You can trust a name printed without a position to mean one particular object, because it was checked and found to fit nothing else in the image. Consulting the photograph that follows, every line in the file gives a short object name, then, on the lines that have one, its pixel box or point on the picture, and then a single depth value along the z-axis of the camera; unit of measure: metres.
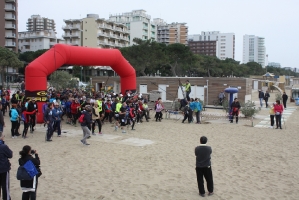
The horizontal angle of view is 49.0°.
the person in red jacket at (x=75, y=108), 16.05
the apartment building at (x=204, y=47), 155.38
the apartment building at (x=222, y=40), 188.88
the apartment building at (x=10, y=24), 68.31
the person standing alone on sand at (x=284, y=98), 27.06
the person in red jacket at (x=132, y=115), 15.02
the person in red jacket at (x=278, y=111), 16.27
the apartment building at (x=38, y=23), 147.56
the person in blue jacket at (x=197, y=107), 18.08
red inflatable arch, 16.17
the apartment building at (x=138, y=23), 107.38
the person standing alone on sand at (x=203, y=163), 6.84
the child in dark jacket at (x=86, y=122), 11.68
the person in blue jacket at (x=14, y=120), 12.74
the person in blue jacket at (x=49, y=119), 12.41
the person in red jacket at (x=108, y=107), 16.61
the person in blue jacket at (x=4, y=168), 5.95
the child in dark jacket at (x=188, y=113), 18.28
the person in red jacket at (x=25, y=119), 13.12
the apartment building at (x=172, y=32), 130.62
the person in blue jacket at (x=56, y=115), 12.65
